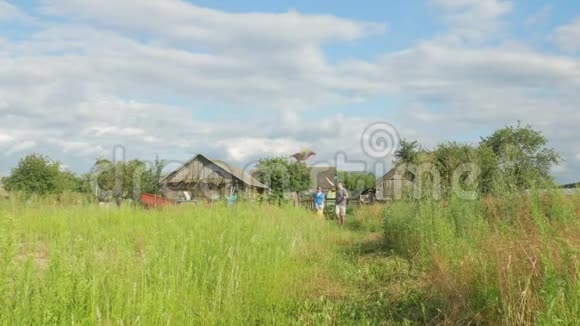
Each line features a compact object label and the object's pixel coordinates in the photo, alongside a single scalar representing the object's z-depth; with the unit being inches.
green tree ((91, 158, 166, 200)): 1460.4
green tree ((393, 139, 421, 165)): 1439.5
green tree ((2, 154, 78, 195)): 1440.7
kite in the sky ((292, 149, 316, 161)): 2827.3
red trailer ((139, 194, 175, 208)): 767.0
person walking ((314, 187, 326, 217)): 740.6
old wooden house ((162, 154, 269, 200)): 1764.3
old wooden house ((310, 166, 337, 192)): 2487.9
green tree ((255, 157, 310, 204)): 2039.9
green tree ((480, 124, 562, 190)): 2030.6
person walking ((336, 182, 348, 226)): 716.0
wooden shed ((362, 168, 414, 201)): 1783.0
